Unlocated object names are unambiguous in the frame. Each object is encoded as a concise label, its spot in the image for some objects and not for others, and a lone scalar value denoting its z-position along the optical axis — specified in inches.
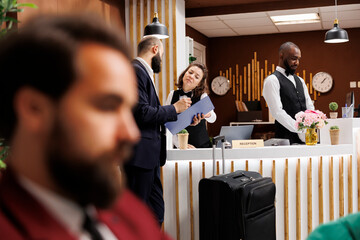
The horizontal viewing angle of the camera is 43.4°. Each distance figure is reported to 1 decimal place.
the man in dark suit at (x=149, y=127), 91.5
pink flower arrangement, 131.3
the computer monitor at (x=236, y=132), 139.2
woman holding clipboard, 137.0
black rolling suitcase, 106.4
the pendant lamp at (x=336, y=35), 202.2
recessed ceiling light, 279.9
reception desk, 131.0
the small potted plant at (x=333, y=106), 149.2
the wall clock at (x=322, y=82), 323.3
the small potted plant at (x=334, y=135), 137.9
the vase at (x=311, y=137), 135.7
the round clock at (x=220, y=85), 342.6
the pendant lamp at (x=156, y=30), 163.3
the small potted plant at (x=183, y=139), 131.8
